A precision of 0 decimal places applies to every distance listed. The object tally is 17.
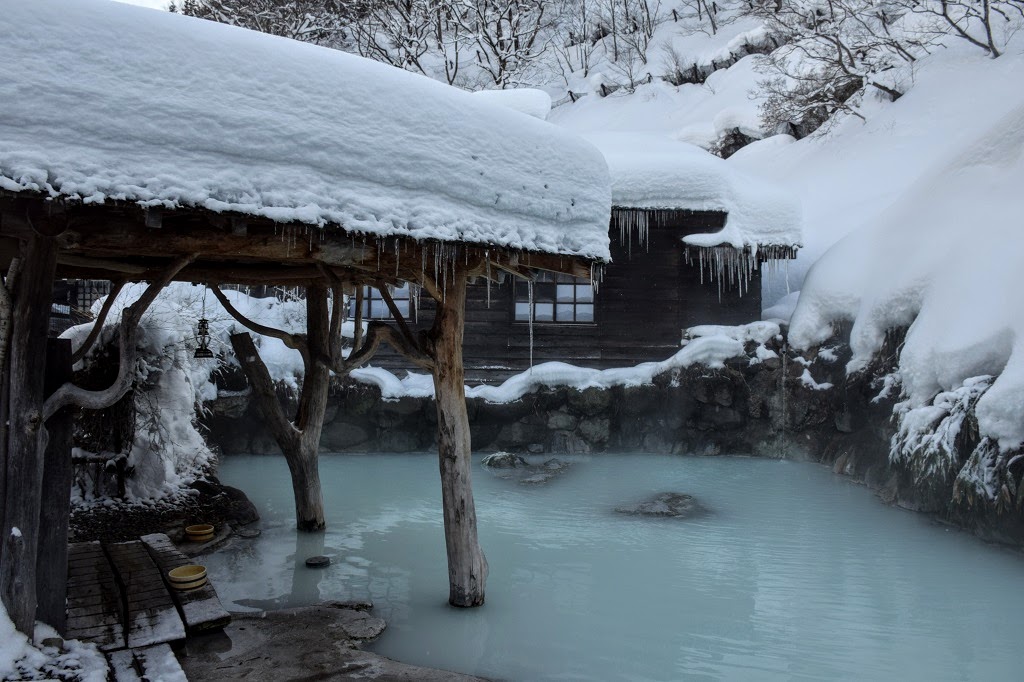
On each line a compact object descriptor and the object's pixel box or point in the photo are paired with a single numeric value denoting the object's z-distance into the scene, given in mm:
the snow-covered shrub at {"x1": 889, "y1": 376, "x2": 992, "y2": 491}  7285
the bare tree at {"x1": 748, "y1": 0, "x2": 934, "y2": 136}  17781
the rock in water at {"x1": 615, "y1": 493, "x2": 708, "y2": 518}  7934
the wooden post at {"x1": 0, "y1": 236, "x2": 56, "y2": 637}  3047
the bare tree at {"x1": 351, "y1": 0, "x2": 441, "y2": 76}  22172
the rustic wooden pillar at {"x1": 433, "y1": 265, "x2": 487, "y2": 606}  4652
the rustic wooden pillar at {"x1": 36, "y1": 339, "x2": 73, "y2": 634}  3258
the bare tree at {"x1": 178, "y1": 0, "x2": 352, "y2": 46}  22844
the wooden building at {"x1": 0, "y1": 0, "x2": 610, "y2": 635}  2754
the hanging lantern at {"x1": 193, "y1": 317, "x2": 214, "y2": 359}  6289
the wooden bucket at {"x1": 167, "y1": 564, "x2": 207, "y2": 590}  4215
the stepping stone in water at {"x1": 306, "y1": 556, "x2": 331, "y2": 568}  5656
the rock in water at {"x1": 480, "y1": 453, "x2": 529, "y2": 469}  10562
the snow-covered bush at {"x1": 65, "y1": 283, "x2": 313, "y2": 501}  7277
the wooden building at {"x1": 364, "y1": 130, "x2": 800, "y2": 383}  12875
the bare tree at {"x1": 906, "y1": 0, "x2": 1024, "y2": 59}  15969
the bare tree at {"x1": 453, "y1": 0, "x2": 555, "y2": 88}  23031
